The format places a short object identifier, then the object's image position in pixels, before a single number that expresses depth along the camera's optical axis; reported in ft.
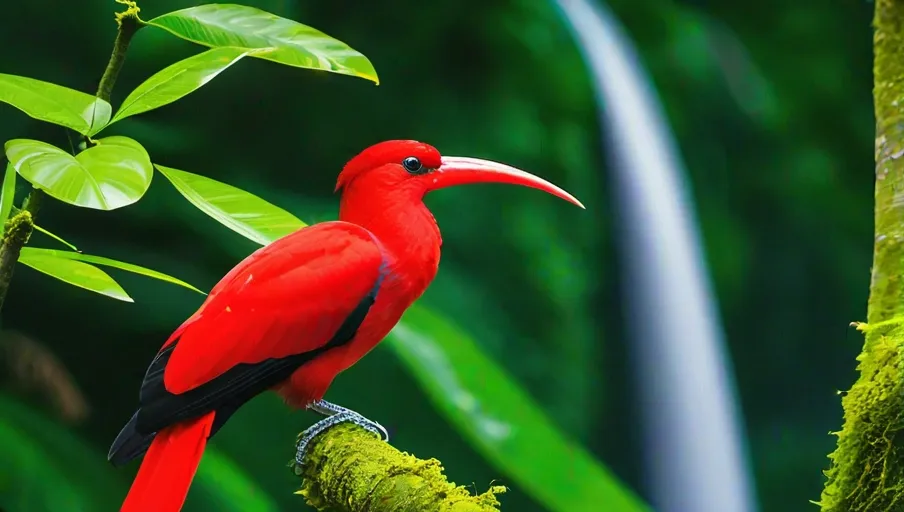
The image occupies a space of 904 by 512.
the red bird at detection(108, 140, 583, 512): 15.16
